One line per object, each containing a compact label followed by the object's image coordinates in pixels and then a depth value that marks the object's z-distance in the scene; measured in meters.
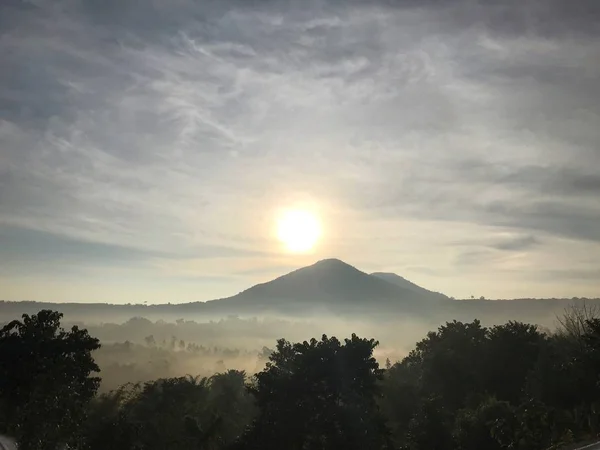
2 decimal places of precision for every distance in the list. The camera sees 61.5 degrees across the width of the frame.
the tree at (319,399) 46.97
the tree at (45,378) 40.38
